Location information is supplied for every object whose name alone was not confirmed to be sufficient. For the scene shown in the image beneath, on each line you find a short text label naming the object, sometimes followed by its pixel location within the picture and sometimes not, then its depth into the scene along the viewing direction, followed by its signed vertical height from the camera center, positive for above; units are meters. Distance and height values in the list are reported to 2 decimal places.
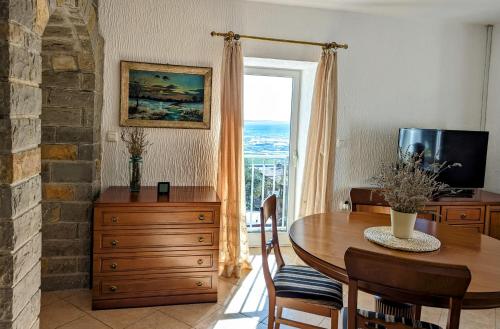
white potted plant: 1.96 -0.25
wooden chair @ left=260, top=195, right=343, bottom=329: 2.06 -0.83
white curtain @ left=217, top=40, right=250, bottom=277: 3.40 -0.22
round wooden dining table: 1.53 -0.52
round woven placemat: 1.91 -0.50
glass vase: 3.12 -0.31
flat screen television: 3.80 -0.03
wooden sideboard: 3.56 -0.61
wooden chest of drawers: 2.77 -0.85
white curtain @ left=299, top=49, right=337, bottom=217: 3.69 +0.00
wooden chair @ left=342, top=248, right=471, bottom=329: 1.31 -0.49
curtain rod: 3.41 +0.92
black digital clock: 3.07 -0.43
